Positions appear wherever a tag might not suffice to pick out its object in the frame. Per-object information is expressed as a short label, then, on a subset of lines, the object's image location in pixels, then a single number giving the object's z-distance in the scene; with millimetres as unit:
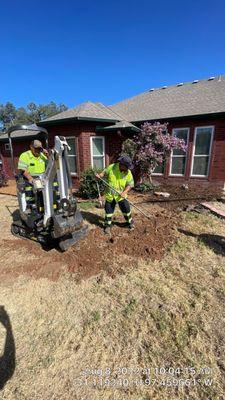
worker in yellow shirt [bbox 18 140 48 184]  4423
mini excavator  3938
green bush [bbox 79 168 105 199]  8570
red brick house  9539
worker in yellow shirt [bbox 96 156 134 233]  5035
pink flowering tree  9234
